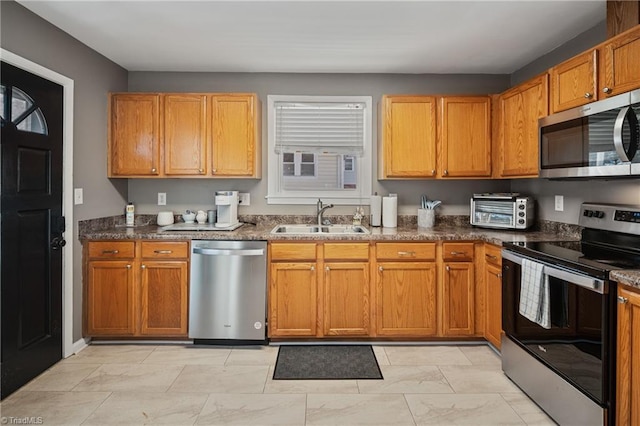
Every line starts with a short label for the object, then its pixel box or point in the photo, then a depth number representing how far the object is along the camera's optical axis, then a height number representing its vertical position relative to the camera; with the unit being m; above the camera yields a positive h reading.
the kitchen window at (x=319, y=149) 3.77 +0.60
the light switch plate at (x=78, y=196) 2.95 +0.11
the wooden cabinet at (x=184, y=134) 3.44 +0.67
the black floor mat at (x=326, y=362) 2.64 -1.11
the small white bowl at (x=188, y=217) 3.65 -0.06
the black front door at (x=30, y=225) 2.35 -0.10
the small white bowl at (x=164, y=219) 3.63 -0.08
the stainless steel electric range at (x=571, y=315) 1.78 -0.55
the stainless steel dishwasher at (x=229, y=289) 3.05 -0.62
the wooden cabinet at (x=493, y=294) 2.84 -0.63
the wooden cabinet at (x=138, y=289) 3.09 -0.63
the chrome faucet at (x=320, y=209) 3.65 +0.01
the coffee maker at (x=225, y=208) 3.41 +0.02
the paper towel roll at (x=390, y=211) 3.58 +0.00
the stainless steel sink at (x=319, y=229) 3.52 -0.16
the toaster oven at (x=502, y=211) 3.12 +0.00
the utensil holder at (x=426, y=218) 3.58 -0.06
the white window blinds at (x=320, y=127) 3.77 +0.81
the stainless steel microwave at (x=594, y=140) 1.94 +0.41
